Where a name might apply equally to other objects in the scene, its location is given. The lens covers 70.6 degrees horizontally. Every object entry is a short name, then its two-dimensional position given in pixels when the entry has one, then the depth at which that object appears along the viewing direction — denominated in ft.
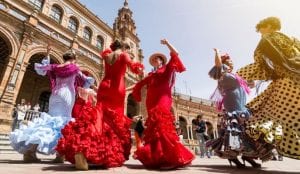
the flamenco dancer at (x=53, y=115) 11.07
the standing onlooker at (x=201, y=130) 32.14
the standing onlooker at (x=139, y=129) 28.67
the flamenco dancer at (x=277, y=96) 8.68
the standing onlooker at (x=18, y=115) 30.90
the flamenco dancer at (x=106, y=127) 8.61
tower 86.69
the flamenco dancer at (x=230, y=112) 10.66
